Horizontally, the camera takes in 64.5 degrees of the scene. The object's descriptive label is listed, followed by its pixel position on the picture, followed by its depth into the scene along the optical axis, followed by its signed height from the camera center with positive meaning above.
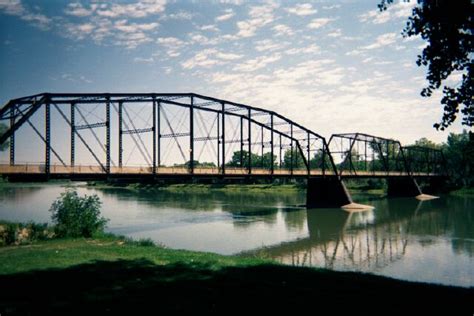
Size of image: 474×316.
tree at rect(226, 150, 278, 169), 135.43 +3.92
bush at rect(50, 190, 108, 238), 23.83 -2.86
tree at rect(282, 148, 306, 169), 144.39 +3.84
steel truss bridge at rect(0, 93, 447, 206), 30.11 +2.98
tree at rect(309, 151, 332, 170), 148.29 +4.26
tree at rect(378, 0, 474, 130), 13.30 +4.66
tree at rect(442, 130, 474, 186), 100.56 +2.09
